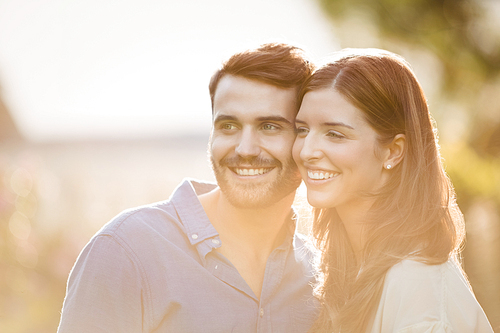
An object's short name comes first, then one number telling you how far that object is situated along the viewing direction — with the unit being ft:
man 7.63
